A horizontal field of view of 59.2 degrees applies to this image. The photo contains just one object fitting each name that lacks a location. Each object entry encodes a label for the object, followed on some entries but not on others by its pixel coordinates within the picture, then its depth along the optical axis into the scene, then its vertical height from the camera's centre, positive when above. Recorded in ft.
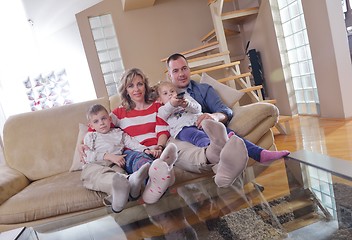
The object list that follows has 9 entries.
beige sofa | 5.49 -1.19
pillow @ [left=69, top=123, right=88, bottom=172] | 6.81 -1.08
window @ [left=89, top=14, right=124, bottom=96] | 16.38 +2.49
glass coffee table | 3.45 -1.75
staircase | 11.48 +1.09
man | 4.23 -1.09
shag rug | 3.41 -1.84
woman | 5.66 -0.63
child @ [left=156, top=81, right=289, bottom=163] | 5.22 -0.75
